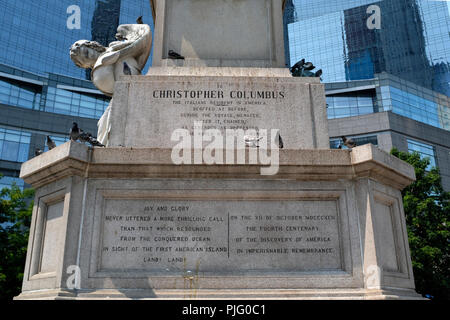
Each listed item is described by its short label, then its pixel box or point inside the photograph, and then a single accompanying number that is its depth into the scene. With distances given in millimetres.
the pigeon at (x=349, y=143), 7453
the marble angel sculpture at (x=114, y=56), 9906
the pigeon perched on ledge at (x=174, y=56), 9926
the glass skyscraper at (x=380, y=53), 71438
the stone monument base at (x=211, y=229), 6301
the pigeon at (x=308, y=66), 9786
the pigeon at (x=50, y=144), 7601
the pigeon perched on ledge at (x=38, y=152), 7632
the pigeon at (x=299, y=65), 9848
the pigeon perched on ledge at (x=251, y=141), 7890
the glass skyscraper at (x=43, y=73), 56094
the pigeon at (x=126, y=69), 9320
